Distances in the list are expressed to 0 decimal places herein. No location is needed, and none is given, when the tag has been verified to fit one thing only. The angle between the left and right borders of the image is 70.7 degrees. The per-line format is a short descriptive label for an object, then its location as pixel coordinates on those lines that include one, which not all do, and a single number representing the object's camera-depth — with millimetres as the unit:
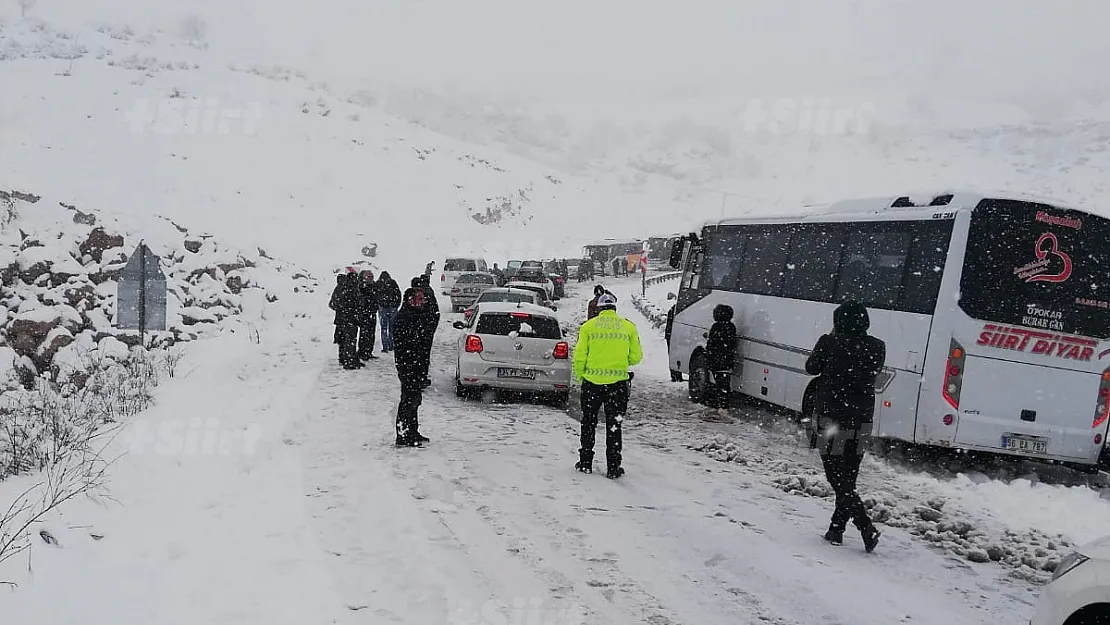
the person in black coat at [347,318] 14969
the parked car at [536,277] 33034
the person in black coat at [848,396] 6250
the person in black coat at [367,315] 15562
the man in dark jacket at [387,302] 16672
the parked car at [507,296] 17547
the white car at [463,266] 33562
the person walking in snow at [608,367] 8359
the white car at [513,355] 12648
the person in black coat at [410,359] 9281
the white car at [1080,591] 3643
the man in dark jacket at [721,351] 12531
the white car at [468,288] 29297
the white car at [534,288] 21006
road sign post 13000
